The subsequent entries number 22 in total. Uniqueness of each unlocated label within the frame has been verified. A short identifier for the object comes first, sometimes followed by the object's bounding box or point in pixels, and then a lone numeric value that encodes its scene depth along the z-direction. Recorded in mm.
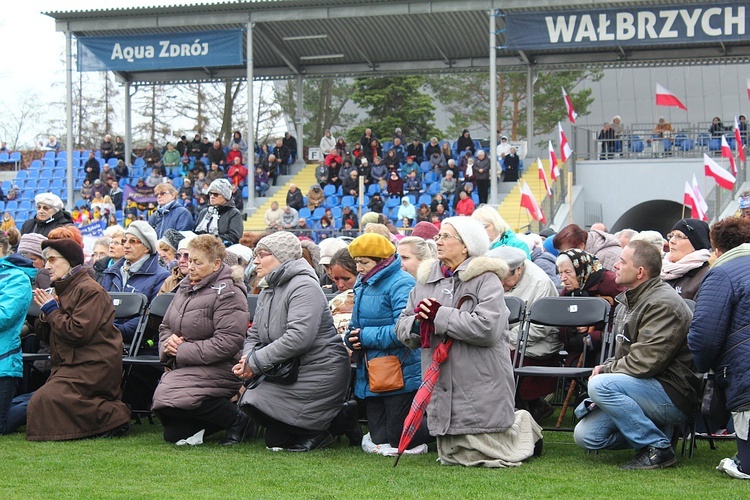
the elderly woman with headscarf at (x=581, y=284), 7965
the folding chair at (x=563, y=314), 7500
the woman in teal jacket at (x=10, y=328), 7930
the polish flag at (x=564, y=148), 20969
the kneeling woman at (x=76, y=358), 7664
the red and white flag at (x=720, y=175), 17580
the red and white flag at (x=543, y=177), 20194
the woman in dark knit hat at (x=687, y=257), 7478
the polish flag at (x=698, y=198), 16655
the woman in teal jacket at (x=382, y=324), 7145
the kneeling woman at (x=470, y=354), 6391
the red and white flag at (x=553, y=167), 20556
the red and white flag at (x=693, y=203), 16325
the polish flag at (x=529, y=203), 18688
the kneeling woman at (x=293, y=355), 7133
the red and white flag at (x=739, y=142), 20825
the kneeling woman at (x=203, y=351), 7488
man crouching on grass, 6305
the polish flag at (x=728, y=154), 19705
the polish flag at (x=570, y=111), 21131
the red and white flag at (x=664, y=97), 20244
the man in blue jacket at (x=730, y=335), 5953
